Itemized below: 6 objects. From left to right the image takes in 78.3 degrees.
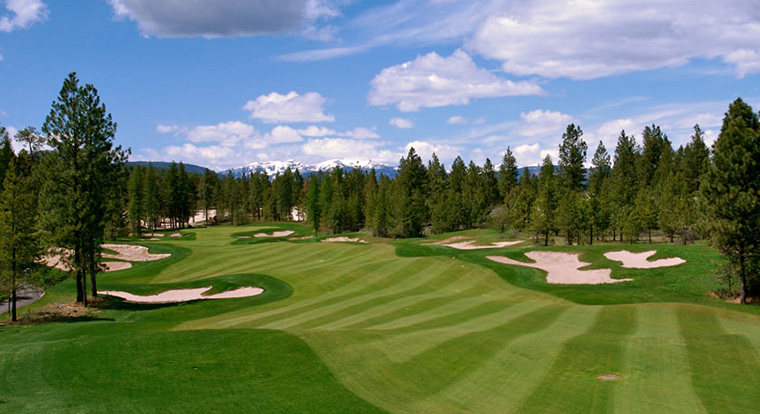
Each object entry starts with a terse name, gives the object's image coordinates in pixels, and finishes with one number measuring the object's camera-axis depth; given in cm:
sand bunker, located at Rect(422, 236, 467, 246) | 7700
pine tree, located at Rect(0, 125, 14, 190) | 6556
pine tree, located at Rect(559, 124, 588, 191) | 11900
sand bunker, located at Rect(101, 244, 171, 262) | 6205
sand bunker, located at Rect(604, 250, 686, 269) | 3881
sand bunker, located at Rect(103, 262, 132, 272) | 5564
